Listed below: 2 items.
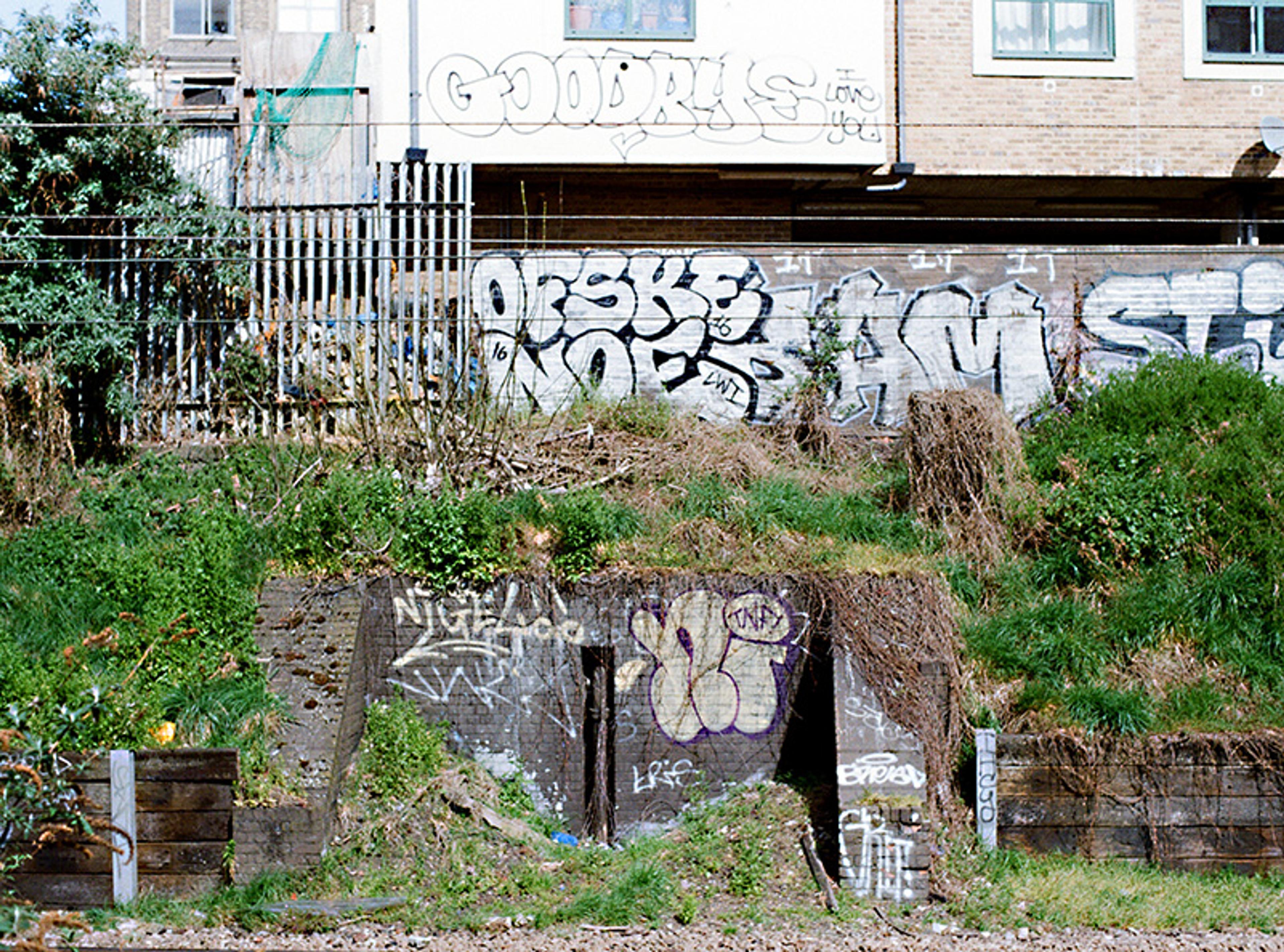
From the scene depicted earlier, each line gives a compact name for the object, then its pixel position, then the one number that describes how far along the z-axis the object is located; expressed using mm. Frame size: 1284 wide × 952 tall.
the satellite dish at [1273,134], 14531
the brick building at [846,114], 13914
